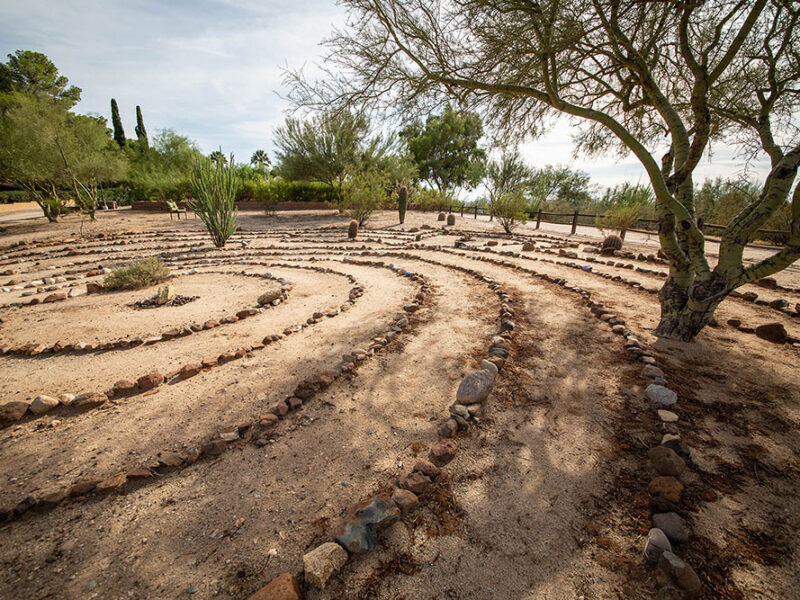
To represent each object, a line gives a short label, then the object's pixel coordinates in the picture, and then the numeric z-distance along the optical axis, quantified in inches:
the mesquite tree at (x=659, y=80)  155.0
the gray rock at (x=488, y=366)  134.2
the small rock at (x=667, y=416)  109.0
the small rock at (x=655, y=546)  66.9
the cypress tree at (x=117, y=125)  1593.4
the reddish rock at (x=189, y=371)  142.3
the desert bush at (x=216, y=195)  442.9
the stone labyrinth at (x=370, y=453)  67.1
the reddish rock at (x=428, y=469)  88.0
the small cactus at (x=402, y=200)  776.3
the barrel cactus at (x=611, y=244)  456.8
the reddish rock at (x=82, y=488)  84.4
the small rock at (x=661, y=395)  118.0
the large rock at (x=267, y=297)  236.1
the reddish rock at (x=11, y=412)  111.6
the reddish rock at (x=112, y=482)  85.0
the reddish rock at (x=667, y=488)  78.4
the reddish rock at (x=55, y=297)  241.8
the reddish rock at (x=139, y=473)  89.0
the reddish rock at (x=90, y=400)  122.1
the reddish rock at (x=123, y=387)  131.3
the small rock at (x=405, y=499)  78.9
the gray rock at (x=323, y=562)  62.7
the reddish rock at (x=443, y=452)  94.0
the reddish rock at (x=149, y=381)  134.5
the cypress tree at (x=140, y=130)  1558.8
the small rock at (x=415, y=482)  83.7
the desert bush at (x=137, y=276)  272.1
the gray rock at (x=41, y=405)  118.3
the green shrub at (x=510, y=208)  630.5
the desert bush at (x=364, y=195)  700.0
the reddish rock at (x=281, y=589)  58.9
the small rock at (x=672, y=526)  70.1
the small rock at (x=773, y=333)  173.5
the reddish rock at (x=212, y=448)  98.6
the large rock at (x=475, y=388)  120.0
